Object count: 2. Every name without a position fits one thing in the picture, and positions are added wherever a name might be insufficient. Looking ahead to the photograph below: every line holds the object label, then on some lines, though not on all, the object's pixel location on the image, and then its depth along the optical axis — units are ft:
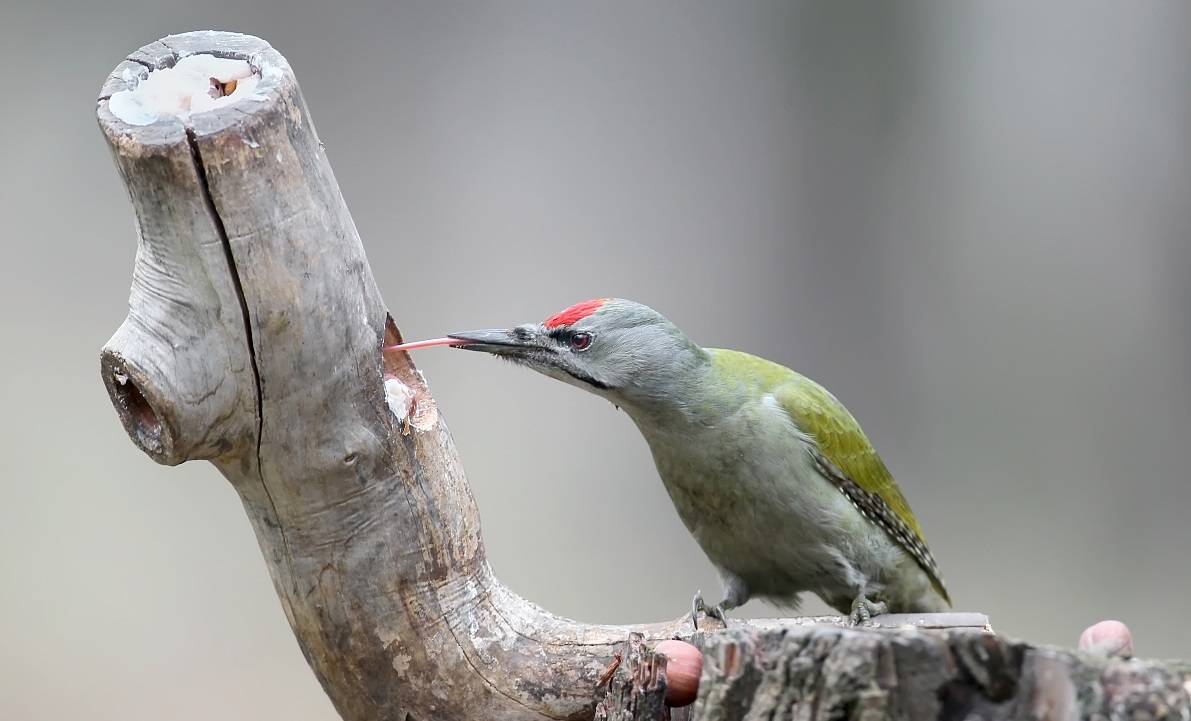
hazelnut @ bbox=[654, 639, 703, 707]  17.22
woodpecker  24.29
